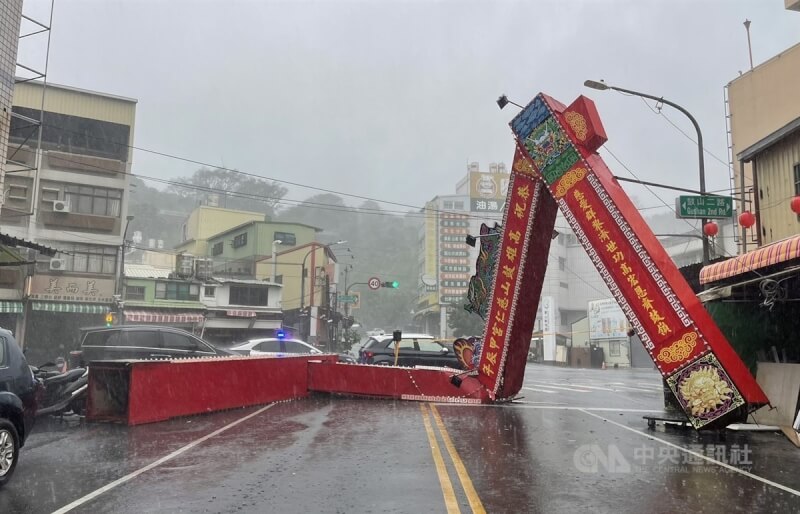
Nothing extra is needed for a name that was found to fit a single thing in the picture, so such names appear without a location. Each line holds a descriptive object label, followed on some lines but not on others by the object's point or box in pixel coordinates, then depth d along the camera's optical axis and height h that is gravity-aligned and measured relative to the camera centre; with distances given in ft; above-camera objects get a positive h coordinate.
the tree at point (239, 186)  320.09 +79.54
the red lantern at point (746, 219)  46.70 +9.56
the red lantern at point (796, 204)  37.93 +8.81
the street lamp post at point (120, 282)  106.11 +7.80
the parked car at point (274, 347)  64.85 -2.16
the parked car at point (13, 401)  20.07 -2.85
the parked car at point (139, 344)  48.78 -1.58
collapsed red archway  29.01 +4.01
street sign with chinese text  50.42 +11.33
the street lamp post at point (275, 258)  160.04 +19.18
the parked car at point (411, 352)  61.72 -2.22
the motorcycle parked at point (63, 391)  33.58 -3.98
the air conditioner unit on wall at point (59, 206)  101.96 +20.30
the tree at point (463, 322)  215.51 +3.85
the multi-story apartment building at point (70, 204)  99.60 +21.29
